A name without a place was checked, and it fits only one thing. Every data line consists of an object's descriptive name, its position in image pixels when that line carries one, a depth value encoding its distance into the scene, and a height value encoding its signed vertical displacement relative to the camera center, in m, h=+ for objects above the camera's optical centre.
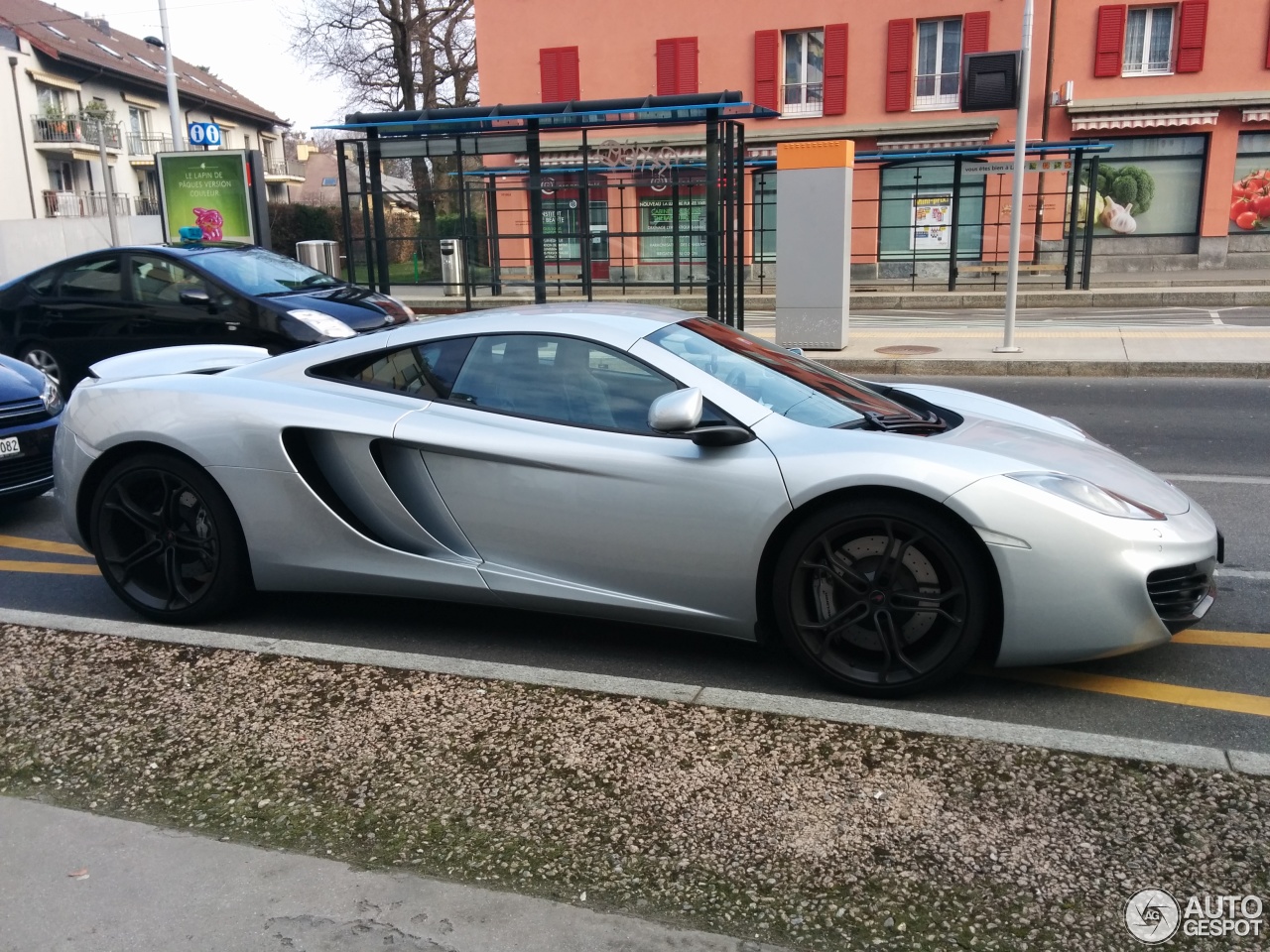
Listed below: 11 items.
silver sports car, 3.52 -0.92
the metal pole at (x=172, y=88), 23.80 +3.33
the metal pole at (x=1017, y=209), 11.92 +0.14
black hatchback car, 9.57 -0.61
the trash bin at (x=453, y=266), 16.41 -0.51
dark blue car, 6.19 -1.09
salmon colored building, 26.09 +2.87
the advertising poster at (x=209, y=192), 17.61 +0.71
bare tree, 35.09 +5.93
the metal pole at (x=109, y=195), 20.71 +0.84
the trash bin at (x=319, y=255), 20.50 -0.36
